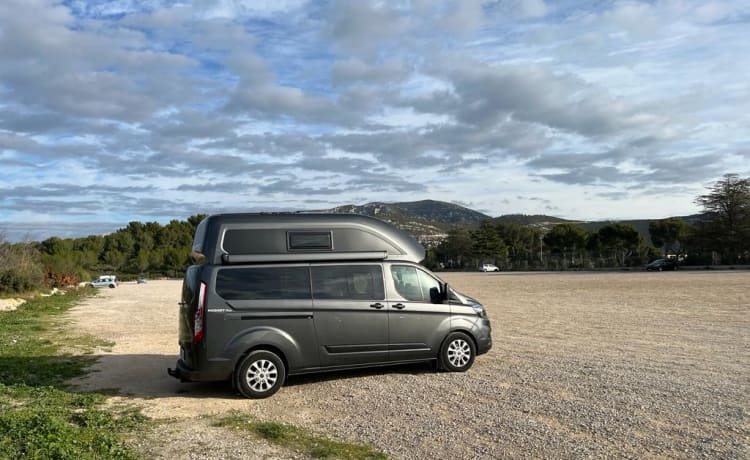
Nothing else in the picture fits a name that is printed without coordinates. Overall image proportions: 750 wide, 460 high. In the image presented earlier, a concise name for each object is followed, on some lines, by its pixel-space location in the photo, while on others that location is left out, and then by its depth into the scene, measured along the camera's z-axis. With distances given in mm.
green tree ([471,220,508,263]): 103250
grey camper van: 8023
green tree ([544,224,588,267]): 95625
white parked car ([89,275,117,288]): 60469
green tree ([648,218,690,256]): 89312
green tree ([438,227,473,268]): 108312
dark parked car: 65562
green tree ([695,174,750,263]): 72000
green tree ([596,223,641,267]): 86762
